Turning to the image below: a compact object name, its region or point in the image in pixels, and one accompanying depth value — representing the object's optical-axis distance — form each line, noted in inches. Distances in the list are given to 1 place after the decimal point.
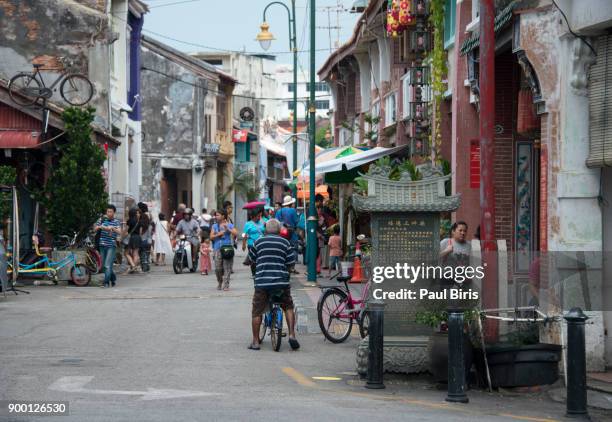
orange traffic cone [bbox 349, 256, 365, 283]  994.1
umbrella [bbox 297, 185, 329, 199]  1709.6
